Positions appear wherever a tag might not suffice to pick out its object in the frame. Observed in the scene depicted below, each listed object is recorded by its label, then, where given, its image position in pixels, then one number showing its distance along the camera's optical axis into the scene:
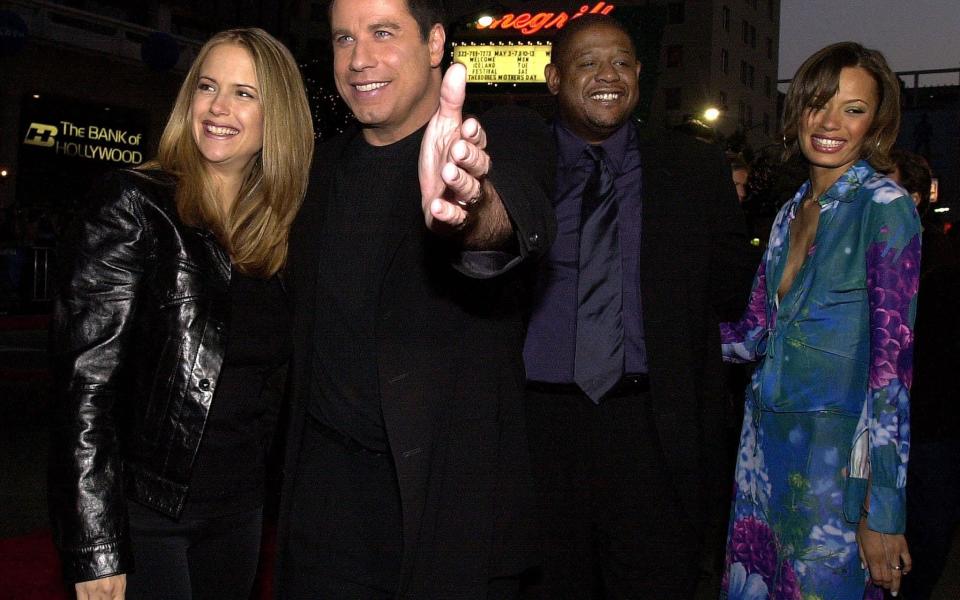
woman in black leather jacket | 2.23
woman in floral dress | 2.50
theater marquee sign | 14.30
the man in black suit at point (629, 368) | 3.03
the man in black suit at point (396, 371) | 2.19
